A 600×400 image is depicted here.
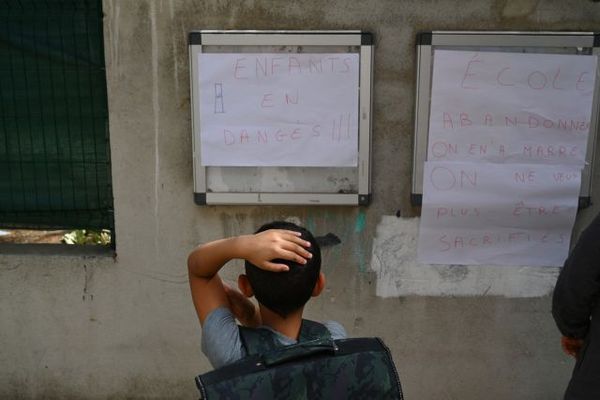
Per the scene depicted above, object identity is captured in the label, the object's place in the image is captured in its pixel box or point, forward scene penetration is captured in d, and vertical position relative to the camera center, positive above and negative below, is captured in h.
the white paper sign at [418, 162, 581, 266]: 3.34 -0.54
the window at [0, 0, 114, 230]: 3.49 -0.02
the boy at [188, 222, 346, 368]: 1.58 -0.47
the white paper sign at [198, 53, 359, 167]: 3.25 +0.02
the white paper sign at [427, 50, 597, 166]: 3.25 +0.03
